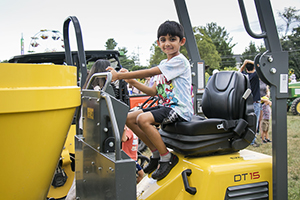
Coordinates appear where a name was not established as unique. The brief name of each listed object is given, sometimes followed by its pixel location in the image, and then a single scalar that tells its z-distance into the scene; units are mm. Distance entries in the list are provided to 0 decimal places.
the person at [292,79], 12147
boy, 2092
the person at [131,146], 2998
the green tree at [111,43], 39272
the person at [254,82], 5434
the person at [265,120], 6104
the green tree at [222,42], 46406
